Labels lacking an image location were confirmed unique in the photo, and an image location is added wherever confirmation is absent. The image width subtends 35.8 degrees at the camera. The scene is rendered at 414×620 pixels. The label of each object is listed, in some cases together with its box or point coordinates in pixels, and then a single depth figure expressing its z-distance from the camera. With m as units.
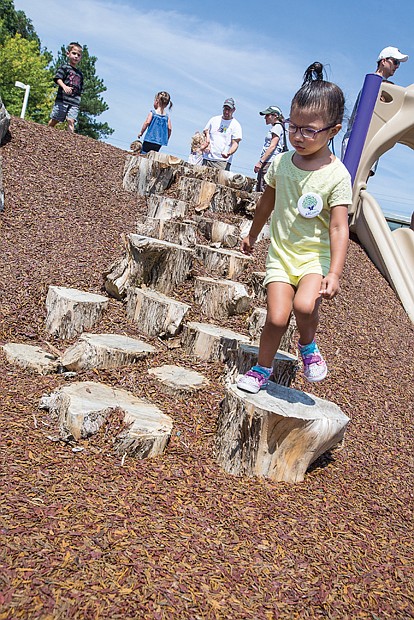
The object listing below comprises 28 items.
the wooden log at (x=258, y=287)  5.63
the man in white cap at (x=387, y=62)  8.60
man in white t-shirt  9.27
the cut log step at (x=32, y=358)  4.05
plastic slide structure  8.77
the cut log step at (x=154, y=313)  4.77
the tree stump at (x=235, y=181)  8.33
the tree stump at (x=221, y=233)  6.69
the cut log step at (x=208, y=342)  4.55
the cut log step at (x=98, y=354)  4.09
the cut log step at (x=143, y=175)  7.71
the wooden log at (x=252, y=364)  3.98
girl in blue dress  9.13
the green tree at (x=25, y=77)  32.69
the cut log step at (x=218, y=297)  5.21
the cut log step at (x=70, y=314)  4.65
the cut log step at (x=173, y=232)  5.75
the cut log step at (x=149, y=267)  5.10
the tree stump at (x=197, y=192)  7.78
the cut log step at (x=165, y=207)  6.75
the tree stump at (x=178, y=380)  3.92
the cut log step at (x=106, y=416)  3.19
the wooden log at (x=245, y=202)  8.05
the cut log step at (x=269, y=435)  3.24
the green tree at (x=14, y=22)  37.59
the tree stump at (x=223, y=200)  7.90
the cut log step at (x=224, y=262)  5.83
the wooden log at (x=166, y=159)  8.17
